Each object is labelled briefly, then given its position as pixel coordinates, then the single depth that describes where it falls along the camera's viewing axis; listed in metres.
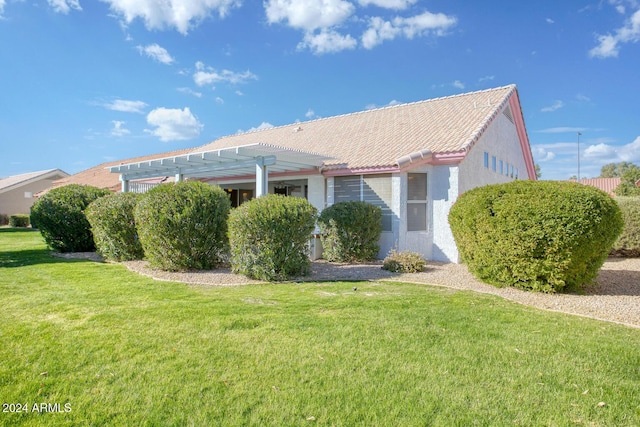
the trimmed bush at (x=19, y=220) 29.94
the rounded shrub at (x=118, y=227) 11.15
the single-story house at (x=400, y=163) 11.72
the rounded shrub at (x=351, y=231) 11.20
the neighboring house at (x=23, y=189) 34.12
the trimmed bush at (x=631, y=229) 12.62
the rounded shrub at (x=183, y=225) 9.15
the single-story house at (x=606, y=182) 51.44
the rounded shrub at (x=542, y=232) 6.71
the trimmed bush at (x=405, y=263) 9.52
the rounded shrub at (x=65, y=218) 13.20
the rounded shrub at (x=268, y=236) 8.33
